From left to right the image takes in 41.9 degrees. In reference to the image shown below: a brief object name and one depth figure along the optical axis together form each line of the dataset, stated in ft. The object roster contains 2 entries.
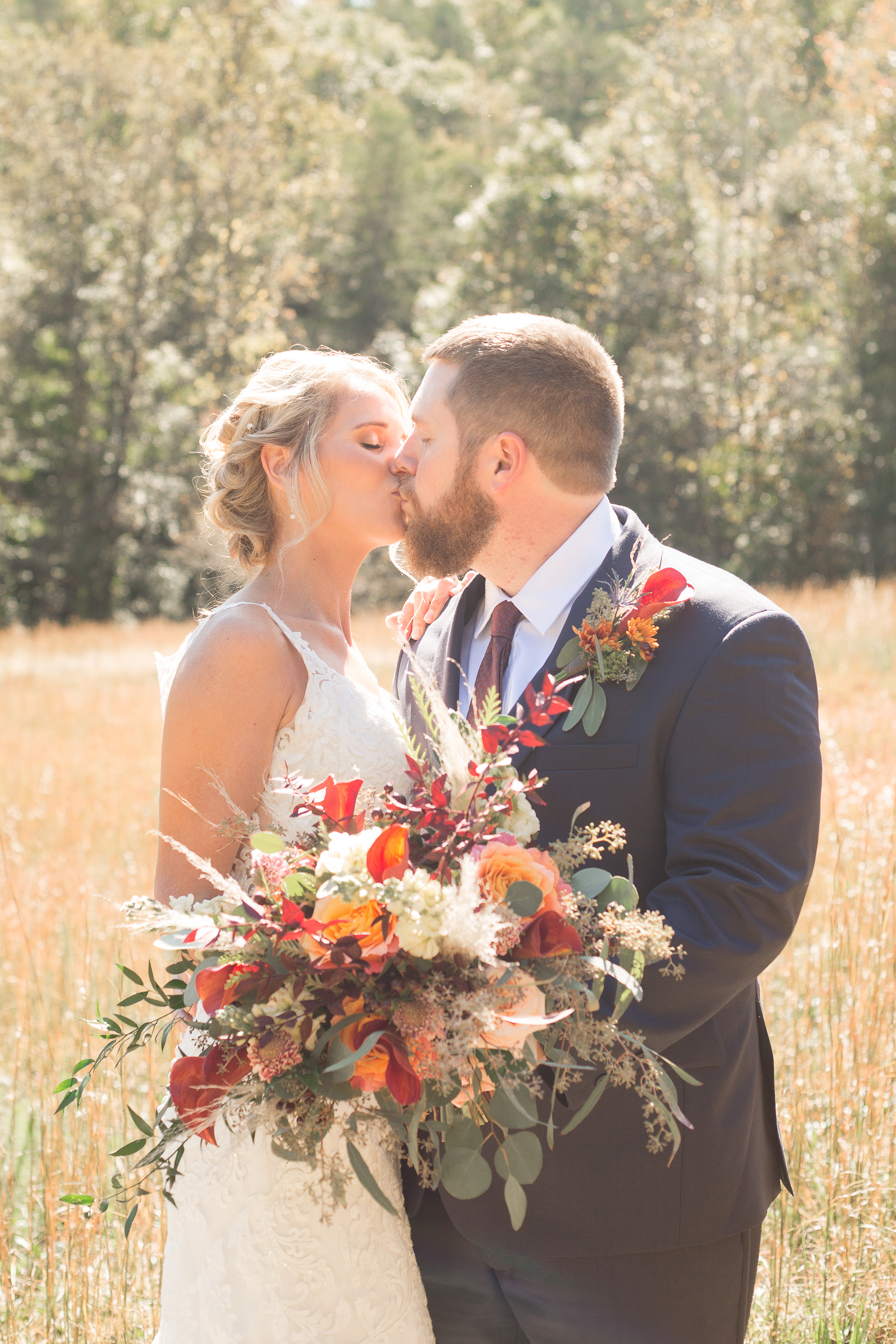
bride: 7.86
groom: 7.31
